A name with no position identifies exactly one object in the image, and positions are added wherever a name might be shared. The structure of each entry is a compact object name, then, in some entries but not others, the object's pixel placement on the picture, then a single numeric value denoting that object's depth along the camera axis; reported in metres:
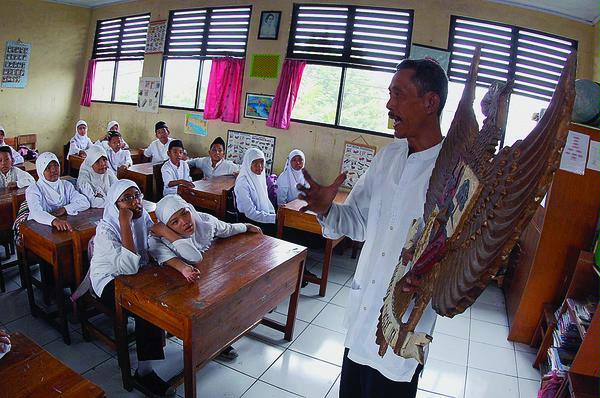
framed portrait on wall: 5.26
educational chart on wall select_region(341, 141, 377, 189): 4.84
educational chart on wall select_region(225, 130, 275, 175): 5.45
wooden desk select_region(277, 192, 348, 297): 3.48
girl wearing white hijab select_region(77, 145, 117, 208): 3.61
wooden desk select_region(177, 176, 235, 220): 3.88
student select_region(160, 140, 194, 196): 4.46
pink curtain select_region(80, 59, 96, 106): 7.85
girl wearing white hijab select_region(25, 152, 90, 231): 2.81
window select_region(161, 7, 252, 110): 5.70
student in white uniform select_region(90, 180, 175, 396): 2.06
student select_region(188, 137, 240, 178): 5.12
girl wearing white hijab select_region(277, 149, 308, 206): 4.54
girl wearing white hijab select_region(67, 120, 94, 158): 6.25
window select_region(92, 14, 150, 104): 6.96
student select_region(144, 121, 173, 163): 5.93
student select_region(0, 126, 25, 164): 4.72
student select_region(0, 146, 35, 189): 3.47
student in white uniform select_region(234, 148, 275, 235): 3.79
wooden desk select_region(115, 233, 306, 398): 1.74
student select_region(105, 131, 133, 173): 5.37
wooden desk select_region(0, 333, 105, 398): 1.20
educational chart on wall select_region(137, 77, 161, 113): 6.61
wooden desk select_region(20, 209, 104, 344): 2.43
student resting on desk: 2.05
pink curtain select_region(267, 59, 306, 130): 5.09
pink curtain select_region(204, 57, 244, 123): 5.64
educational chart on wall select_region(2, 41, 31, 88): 7.08
